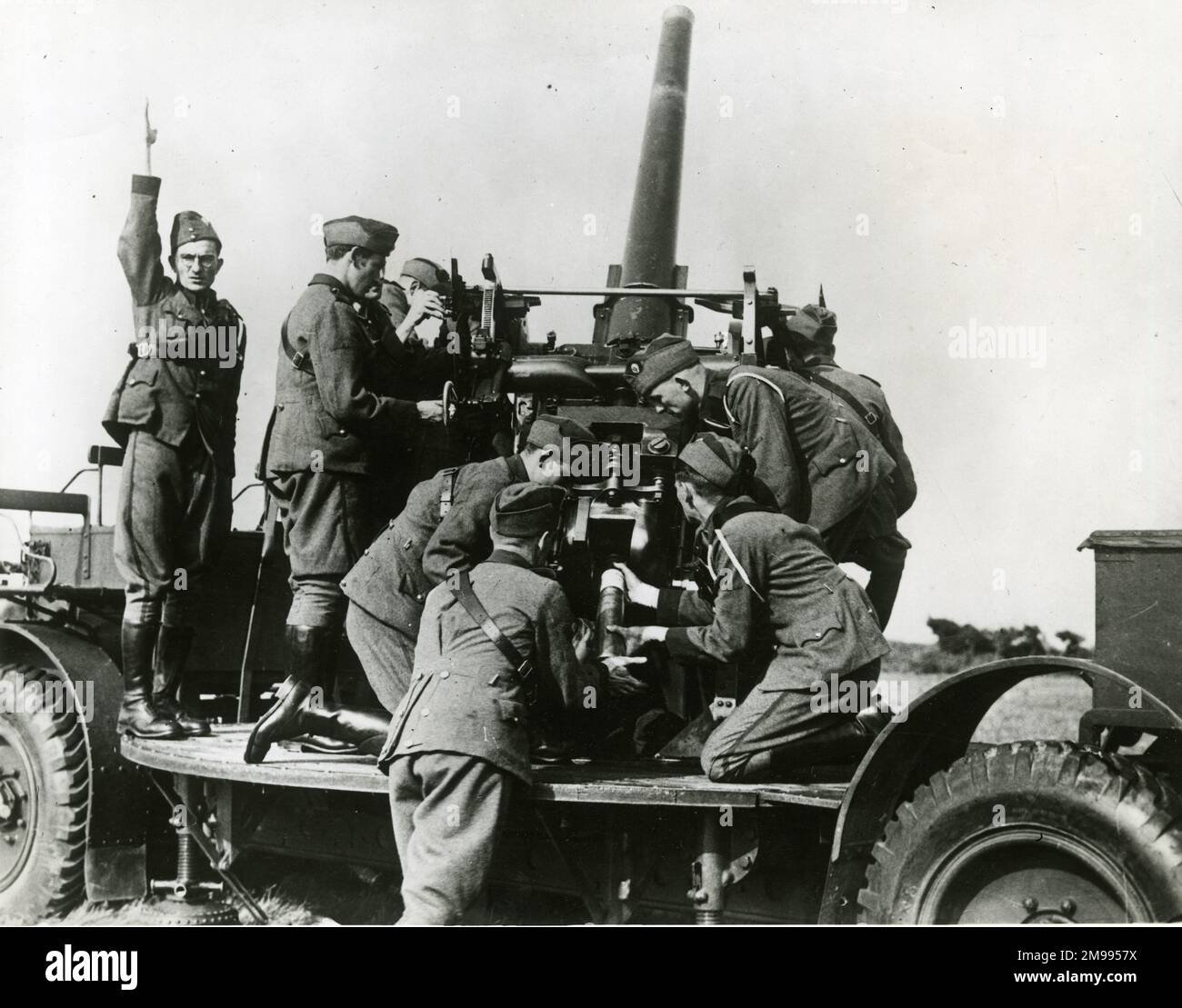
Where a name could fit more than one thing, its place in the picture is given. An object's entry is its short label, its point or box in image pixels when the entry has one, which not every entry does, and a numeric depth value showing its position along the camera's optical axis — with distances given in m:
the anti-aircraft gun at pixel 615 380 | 5.34
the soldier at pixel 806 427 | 5.42
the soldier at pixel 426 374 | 6.13
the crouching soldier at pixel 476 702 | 4.31
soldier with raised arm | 6.04
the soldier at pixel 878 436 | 6.41
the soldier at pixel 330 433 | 5.69
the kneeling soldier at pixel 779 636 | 4.54
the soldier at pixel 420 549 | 5.22
